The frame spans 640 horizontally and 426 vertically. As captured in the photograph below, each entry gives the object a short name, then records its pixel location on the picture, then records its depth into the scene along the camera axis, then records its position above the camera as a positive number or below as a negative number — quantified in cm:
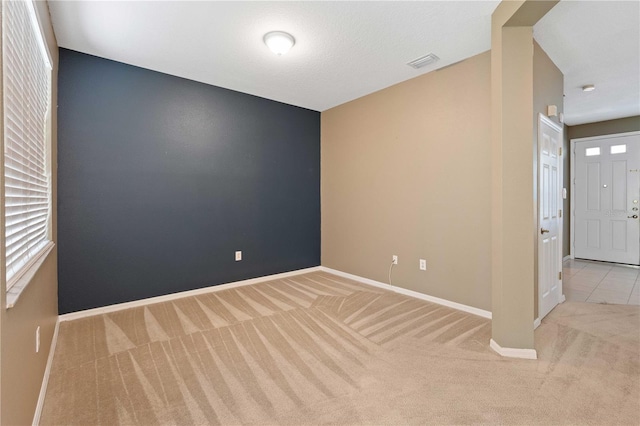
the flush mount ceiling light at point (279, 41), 258 +151
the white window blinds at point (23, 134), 130 +42
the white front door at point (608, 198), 498 +20
